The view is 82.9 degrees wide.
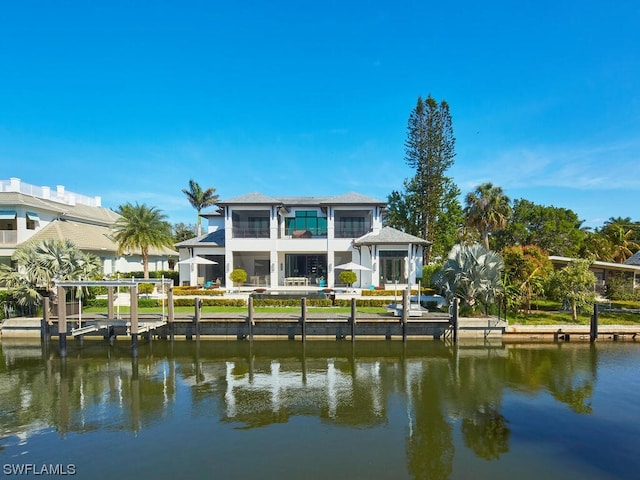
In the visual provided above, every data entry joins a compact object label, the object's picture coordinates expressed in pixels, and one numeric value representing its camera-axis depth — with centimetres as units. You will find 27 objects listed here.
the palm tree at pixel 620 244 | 3862
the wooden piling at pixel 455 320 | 1784
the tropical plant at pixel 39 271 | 1941
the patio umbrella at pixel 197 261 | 2742
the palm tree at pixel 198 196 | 6022
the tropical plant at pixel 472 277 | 1911
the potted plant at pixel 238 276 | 2847
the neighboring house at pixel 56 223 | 2705
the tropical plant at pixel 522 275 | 1992
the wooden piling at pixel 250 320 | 1802
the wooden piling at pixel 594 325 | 1805
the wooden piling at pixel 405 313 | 1777
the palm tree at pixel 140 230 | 2967
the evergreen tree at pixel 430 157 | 3934
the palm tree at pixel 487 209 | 3297
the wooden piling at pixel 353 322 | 1781
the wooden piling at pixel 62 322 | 1603
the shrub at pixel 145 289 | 2700
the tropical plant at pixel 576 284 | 1920
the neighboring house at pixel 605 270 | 2554
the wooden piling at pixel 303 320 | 1798
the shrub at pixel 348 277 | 2738
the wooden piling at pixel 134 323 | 1605
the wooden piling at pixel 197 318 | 1811
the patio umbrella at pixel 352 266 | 2502
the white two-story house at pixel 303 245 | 2936
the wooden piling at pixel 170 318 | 1796
